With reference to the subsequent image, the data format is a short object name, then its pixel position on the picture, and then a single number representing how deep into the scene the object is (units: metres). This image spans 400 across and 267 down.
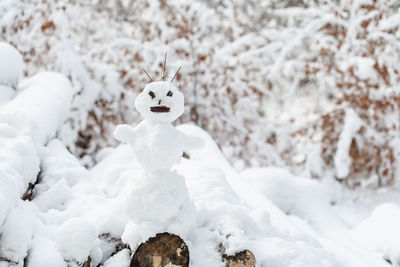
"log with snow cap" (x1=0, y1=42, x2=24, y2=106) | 3.98
